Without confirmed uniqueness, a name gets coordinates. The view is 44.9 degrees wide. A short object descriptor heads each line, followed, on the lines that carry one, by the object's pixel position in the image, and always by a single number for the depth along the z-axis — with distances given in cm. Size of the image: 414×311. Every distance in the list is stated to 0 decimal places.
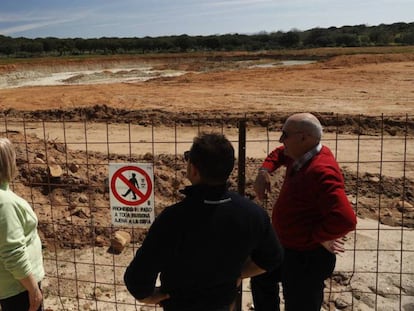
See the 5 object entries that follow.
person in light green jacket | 257
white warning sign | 407
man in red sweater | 296
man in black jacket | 224
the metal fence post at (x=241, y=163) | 398
